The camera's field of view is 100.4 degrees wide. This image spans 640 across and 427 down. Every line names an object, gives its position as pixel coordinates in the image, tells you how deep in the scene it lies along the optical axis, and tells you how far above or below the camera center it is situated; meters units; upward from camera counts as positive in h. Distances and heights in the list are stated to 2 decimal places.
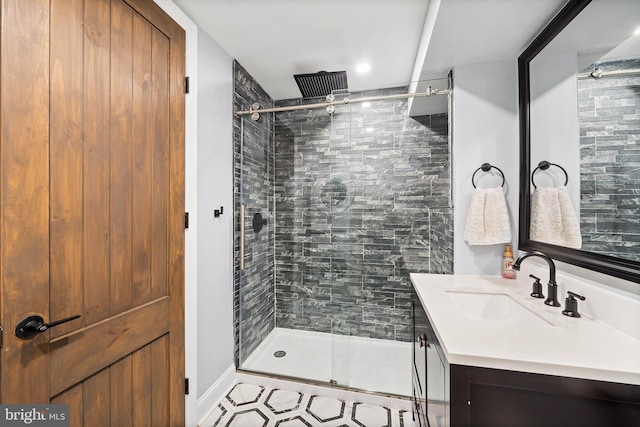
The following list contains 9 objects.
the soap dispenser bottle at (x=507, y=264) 1.62 -0.30
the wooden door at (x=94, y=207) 0.86 +0.04
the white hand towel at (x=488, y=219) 1.63 -0.03
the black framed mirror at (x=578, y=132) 0.95 +0.42
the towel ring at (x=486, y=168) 1.69 +0.30
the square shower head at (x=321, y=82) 2.26 +1.18
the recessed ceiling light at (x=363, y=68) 2.13 +1.20
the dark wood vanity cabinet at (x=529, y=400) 0.73 -0.54
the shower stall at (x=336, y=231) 2.08 -0.13
